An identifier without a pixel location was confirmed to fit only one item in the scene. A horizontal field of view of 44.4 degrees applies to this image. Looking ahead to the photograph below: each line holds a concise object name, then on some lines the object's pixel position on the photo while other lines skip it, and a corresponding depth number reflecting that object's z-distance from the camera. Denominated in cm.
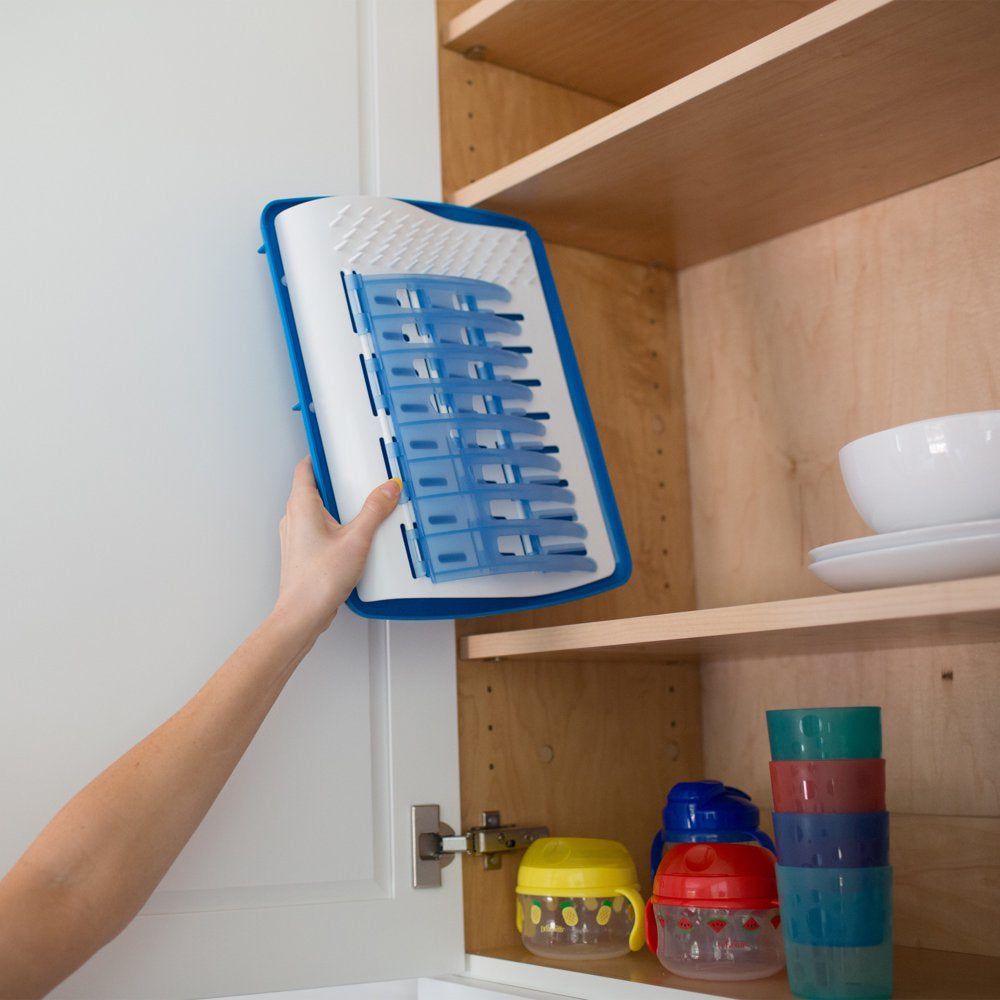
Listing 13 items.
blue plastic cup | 89
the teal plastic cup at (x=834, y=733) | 91
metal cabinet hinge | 115
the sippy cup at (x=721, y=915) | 102
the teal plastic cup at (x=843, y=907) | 88
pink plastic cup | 90
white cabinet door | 100
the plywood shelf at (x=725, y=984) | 93
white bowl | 85
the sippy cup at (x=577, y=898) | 110
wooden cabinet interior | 114
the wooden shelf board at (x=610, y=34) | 131
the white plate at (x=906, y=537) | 80
